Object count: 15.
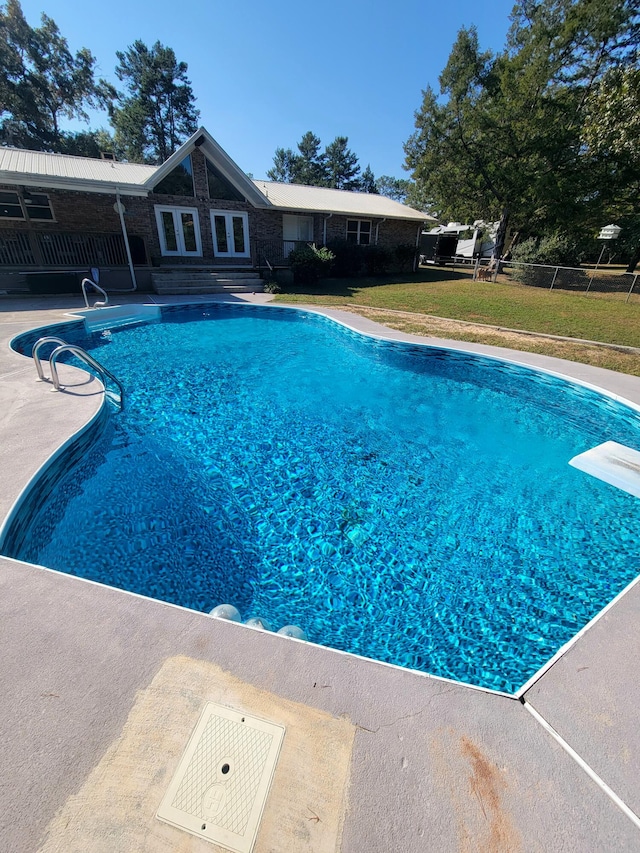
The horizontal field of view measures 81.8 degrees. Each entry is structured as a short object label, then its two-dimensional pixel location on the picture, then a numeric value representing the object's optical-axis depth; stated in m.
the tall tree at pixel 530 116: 21.42
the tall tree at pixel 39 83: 28.27
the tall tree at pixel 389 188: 80.44
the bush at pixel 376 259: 20.09
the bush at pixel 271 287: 15.70
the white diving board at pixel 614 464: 4.72
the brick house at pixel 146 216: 13.50
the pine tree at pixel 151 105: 34.56
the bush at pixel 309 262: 16.69
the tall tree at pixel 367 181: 56.50
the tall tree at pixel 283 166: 56.22
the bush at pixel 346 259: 18.97
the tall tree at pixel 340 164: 53.01
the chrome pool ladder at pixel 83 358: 5.16
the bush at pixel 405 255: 21.59
